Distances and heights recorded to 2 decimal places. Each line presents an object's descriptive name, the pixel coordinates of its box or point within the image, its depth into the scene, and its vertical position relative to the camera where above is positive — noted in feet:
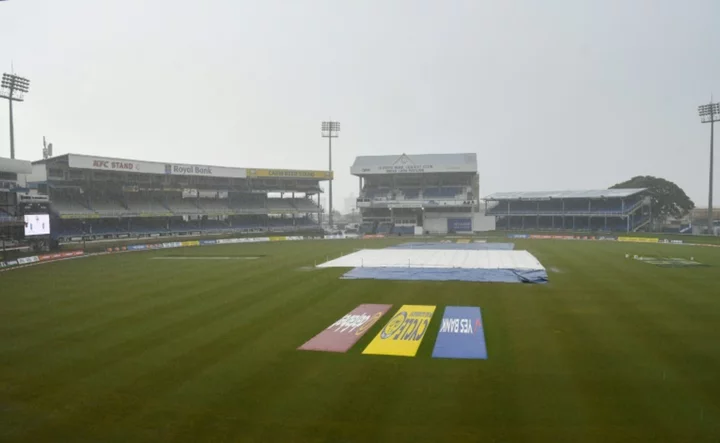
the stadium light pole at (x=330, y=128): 260.83 +50.44
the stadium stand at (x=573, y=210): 236.02 +2.58
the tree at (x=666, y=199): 281.74 +8.49
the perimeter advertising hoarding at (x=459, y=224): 246.88 -4.01
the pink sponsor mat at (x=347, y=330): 44.86 -11.84
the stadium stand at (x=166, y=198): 173.06 +10.01
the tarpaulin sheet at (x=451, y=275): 83.90 -10.84
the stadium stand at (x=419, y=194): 251.80 +12.76
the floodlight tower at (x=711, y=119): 204.28 +40.87
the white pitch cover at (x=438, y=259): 103.03 -10.32
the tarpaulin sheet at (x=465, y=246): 150.30 -9.89
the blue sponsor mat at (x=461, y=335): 42.11 -11.91
